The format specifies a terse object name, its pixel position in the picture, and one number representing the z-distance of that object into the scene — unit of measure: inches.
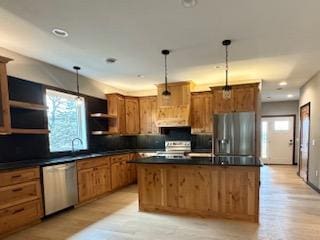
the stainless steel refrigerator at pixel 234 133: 185.0
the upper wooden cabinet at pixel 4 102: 115.3
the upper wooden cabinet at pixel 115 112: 217.8
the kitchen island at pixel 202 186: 122.7
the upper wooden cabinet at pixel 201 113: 211.9
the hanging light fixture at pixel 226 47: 115.2
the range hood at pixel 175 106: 211.2
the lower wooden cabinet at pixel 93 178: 158.2
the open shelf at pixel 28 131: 127.7
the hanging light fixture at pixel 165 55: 129.9
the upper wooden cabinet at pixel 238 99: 183.9
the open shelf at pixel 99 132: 198.8
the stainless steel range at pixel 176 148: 220.3
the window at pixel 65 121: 162.7
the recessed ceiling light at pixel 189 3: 77.9
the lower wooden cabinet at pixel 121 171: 194.7
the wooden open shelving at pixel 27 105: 126.3
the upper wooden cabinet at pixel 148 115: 237.6
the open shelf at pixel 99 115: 197.9
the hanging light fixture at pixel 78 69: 165.5
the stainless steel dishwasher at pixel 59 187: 132.1
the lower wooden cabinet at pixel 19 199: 110.5
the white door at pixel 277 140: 324.2
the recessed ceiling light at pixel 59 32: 100.7
